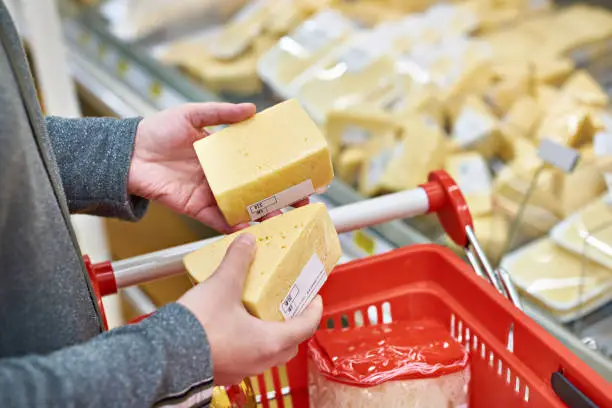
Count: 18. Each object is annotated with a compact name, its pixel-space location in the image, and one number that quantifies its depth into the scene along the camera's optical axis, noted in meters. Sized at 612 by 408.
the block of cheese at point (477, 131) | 2.03
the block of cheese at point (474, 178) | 1.83
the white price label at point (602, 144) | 1.76
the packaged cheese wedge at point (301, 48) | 2.43
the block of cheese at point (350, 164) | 2.04
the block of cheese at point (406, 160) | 1.94
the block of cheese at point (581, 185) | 1.73
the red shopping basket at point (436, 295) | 1.05
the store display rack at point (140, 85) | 1.80
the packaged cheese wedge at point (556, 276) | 1.55
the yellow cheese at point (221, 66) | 2.53
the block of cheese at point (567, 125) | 1.87
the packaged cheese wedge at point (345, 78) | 2.26
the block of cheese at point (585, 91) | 2.02
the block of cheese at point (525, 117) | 2.07
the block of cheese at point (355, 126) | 2.10
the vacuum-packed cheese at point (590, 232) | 1.53
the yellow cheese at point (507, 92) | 2.16
